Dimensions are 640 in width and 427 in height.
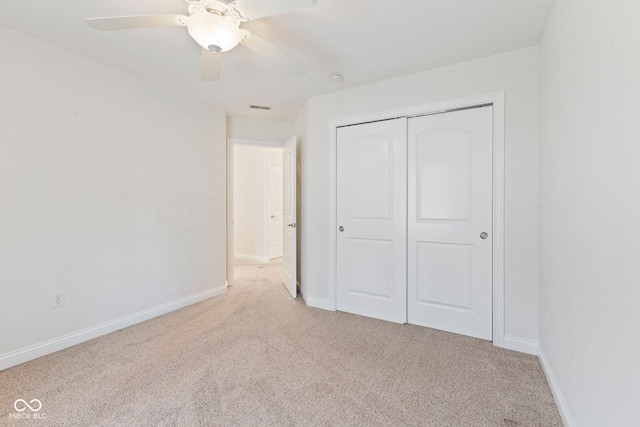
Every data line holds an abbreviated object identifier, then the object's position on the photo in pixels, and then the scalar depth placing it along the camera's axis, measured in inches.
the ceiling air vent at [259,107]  134.1
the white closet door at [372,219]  106.6
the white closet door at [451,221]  92.3
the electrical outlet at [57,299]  85.4
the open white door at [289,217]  135.6
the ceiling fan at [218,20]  53.2
